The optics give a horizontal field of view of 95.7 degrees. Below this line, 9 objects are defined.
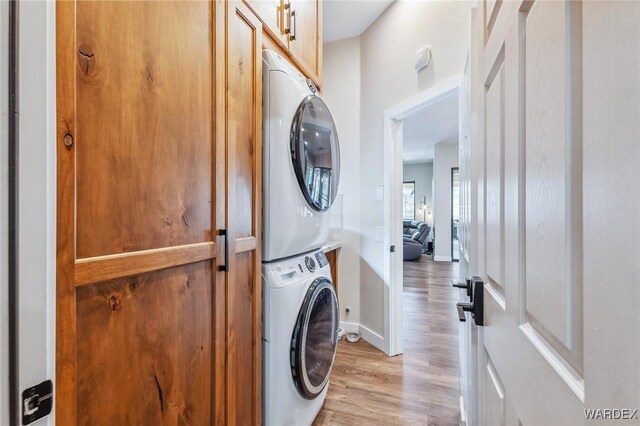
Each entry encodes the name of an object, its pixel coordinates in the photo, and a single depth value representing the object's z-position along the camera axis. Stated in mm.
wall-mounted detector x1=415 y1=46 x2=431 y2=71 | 2025
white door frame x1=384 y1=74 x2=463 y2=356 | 2463
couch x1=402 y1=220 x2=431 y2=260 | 6742
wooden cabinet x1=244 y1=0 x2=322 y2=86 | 1322
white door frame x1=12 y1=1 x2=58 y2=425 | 425
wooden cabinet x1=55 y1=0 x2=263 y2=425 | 574
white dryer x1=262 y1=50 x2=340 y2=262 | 1285
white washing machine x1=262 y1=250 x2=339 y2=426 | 1293
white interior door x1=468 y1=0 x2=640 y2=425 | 297
